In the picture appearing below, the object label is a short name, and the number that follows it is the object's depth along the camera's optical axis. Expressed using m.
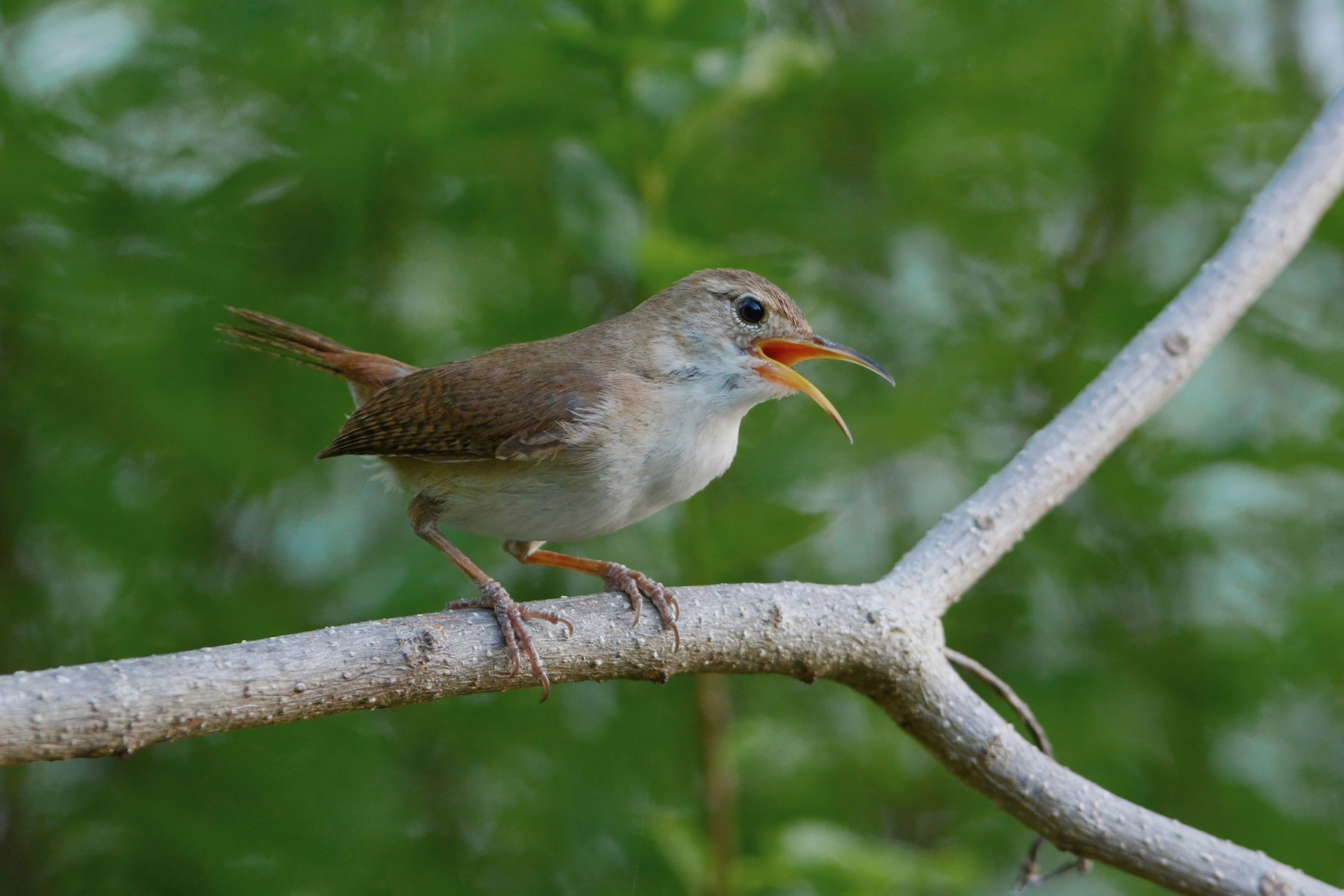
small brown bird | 6.59
